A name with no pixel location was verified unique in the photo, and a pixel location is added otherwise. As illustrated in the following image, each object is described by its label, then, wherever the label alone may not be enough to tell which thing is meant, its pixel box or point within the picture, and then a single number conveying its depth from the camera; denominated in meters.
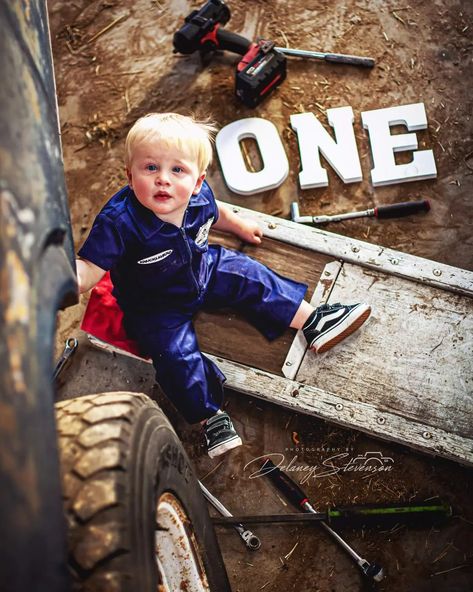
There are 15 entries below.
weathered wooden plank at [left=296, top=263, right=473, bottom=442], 2.69
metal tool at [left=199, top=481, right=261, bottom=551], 2.73
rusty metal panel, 1.08
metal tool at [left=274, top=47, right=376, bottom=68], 3.54
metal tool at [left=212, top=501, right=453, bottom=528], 2.71
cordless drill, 3.36
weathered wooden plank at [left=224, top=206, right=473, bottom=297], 2.83
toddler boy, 2.25
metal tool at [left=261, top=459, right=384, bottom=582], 2.65
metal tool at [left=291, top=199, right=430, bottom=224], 3.21
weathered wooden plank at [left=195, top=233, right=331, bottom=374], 2.82
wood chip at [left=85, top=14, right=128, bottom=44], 3.75
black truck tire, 1.50
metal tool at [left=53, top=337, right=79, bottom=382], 3.00
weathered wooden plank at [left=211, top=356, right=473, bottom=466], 2.63
